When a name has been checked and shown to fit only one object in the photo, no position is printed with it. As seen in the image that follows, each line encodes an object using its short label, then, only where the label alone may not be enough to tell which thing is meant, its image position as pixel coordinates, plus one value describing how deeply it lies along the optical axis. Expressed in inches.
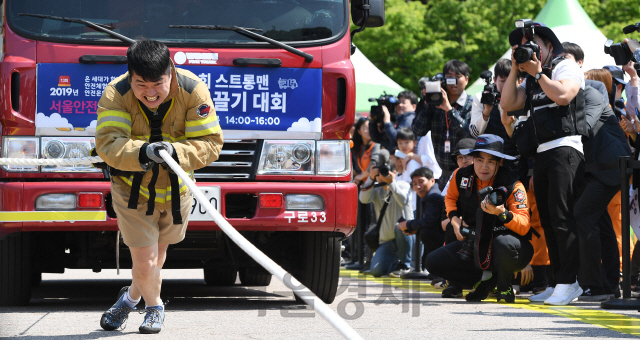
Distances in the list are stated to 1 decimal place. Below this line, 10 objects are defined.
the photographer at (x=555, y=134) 551.2
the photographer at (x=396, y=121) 910.8
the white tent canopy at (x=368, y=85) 1403.1
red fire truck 500.4
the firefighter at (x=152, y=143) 393.1
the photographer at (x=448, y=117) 707.0
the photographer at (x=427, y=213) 730.7
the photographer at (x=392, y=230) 823.2
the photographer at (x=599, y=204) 553.4
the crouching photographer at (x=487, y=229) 574.4
